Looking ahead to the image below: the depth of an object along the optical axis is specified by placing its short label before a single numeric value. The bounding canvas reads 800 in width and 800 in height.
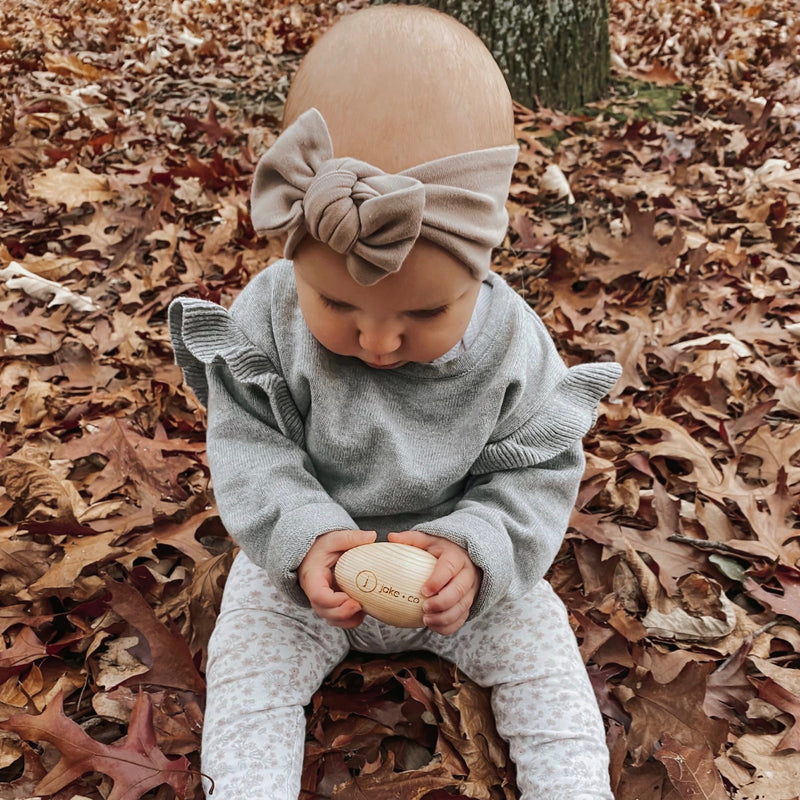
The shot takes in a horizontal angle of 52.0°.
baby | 0.41
